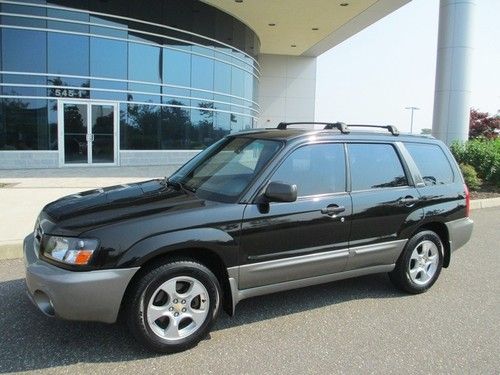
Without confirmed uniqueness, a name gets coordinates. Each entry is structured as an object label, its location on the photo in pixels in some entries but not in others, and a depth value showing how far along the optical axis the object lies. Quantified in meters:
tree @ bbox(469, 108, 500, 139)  32.38
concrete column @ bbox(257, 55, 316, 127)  31.09
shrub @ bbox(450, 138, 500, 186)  13.04
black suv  3.24
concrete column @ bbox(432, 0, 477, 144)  15.06
